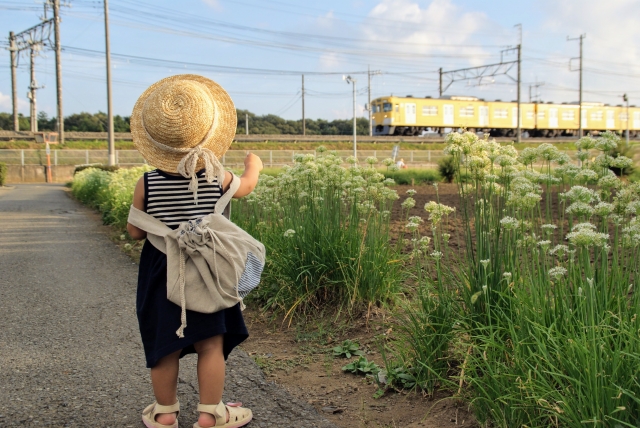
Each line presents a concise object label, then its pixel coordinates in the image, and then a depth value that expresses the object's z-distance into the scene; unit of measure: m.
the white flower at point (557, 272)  2.69
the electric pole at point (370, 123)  48.59
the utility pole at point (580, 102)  49.08
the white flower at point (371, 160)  5.06
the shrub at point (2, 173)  26.91
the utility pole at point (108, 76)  24.27
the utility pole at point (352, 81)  27.48
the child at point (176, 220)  2.88
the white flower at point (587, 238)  2.60
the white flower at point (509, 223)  3.05
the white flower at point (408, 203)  4.48
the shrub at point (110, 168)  24.06
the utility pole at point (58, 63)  35.69
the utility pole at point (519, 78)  46.16
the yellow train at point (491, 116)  47.53
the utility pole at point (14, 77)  42.12
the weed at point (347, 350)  4.11
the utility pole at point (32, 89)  41.75
